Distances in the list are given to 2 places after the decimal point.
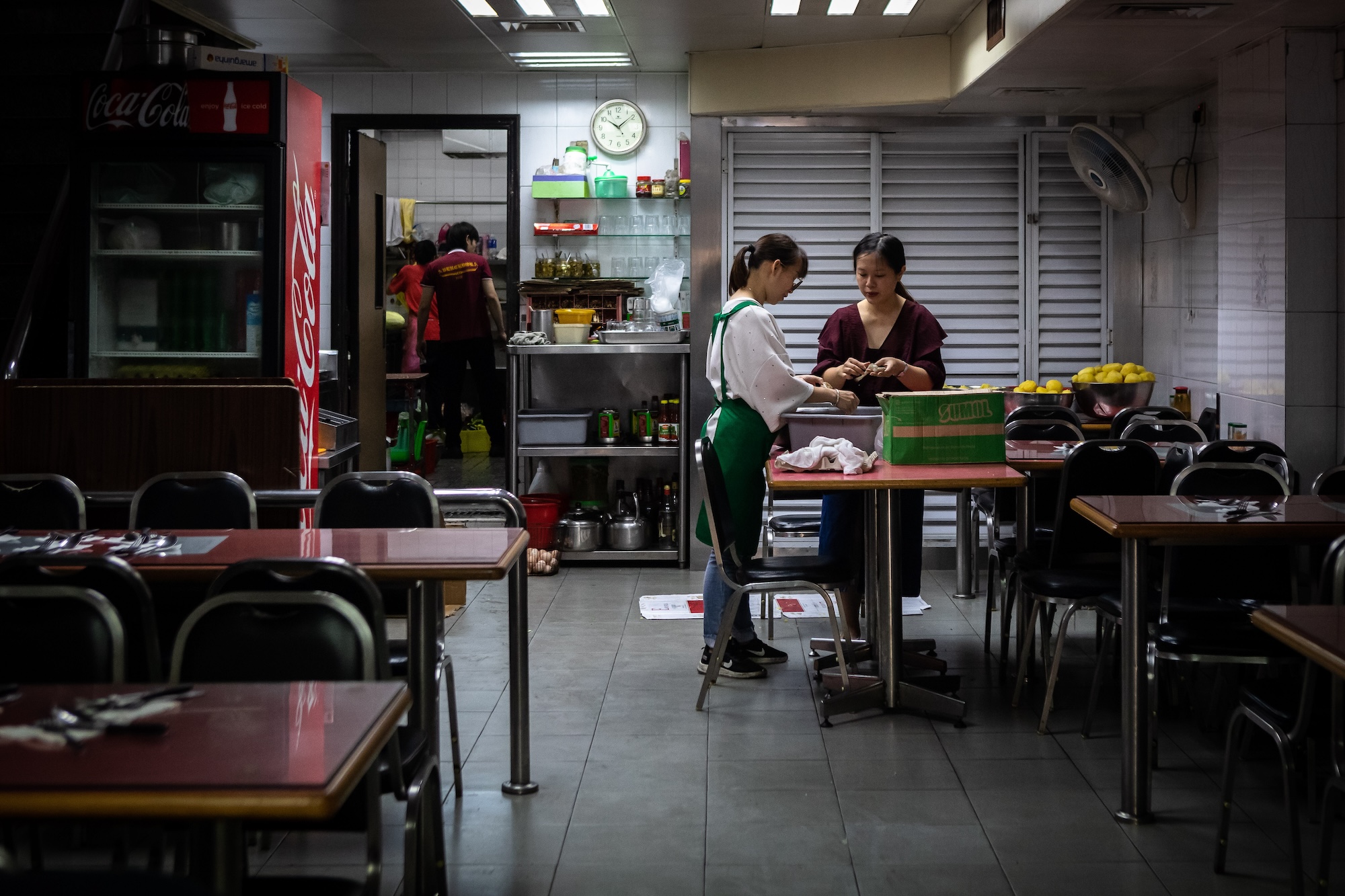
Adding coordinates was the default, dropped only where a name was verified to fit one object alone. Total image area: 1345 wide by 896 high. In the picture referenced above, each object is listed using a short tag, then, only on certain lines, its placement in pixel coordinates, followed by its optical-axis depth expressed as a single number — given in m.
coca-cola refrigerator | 5.14
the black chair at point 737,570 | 4.39
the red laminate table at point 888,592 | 4.18
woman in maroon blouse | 5.11
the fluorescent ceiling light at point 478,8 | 6.21
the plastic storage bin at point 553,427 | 7.42
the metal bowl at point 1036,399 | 6.43
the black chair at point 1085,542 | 4.25
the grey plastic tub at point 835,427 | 4.58
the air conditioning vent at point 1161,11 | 4.74
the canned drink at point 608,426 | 7.60
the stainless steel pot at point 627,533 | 7.46
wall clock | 7.79
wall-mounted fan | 5.95
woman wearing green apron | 4.75
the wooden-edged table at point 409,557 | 2.99
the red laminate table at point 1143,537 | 3.32
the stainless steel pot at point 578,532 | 7.43
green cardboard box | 4.36
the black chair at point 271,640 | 2.34
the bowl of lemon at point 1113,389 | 6.27
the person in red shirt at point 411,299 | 11.28
